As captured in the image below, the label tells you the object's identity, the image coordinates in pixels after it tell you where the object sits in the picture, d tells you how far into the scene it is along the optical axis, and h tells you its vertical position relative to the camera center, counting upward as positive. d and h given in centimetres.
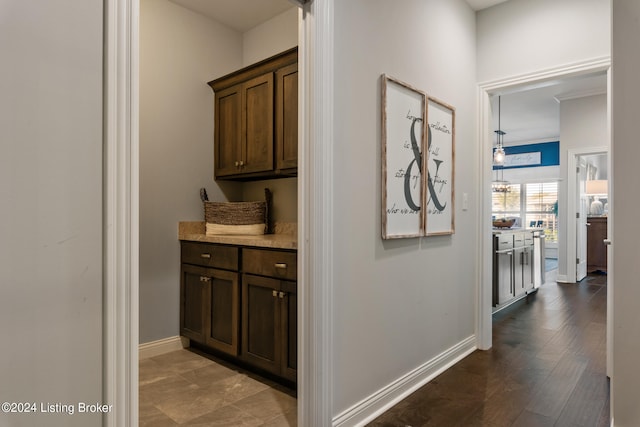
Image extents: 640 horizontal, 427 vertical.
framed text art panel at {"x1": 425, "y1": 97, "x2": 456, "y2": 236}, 248 +32
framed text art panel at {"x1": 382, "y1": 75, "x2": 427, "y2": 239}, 211 +33
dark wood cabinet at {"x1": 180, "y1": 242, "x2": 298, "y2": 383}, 228 -60
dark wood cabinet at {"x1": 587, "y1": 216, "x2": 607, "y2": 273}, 682 -51
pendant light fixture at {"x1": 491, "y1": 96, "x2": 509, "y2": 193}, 813 +99
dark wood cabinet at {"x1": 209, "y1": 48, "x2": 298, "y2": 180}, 271 +73
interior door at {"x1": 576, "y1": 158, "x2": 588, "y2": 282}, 612 -12
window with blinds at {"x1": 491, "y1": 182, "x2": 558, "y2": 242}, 916 +26
